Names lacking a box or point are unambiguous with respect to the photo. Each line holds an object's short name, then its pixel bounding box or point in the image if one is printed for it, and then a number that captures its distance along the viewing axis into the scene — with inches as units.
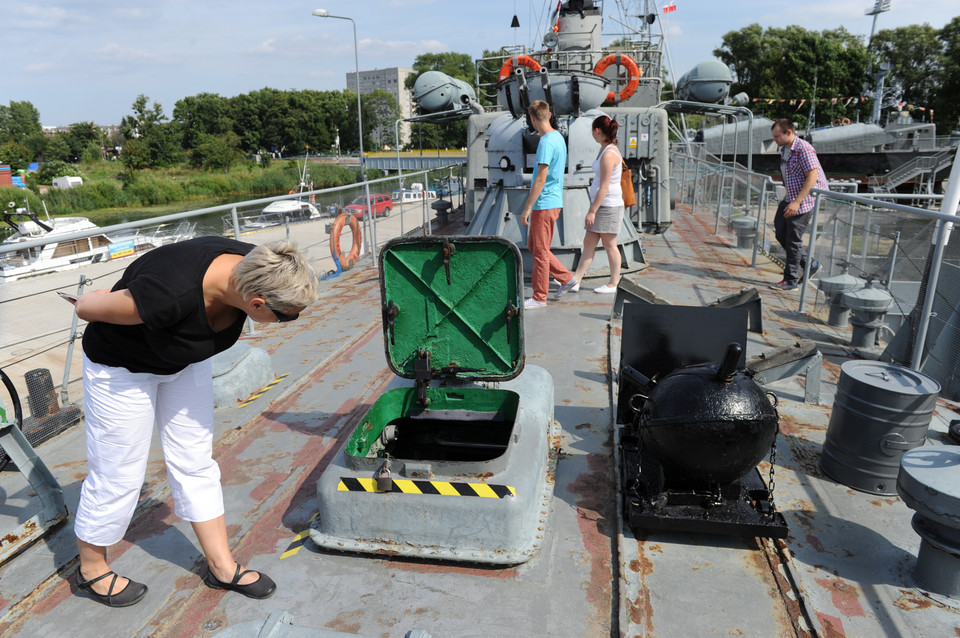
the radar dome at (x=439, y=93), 558.9
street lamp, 1004.6
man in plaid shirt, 282.5
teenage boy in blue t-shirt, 239.9
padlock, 110.0
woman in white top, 251.4
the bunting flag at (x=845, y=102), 1793.1
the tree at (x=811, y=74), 2080.5
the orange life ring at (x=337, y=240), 370.6
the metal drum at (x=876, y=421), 125.1
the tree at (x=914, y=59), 2084.2
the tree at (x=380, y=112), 3527.6
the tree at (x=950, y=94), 1752.0
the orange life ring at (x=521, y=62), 378.9
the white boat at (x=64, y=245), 883.4
